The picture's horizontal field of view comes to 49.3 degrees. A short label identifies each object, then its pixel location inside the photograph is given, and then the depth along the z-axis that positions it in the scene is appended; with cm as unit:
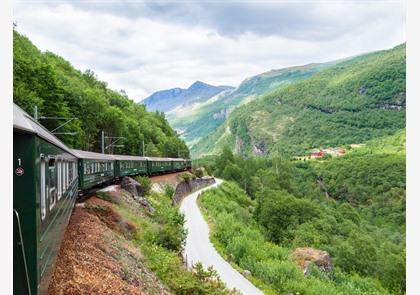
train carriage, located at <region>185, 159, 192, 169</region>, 8563
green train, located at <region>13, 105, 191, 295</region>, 575
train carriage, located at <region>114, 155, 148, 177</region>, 3625
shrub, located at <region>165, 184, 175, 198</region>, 4774
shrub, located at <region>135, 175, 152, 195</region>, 3931
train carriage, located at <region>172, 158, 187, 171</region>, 6881
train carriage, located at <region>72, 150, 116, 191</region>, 2128
